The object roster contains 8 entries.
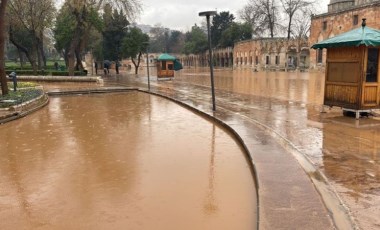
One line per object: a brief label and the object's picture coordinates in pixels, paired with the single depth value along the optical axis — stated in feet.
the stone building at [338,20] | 117.29
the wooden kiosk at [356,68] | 31.17
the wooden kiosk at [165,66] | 101.35
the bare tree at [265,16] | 187.32
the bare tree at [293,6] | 180.25
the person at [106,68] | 143.56
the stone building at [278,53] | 168.13
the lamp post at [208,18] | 34.30
